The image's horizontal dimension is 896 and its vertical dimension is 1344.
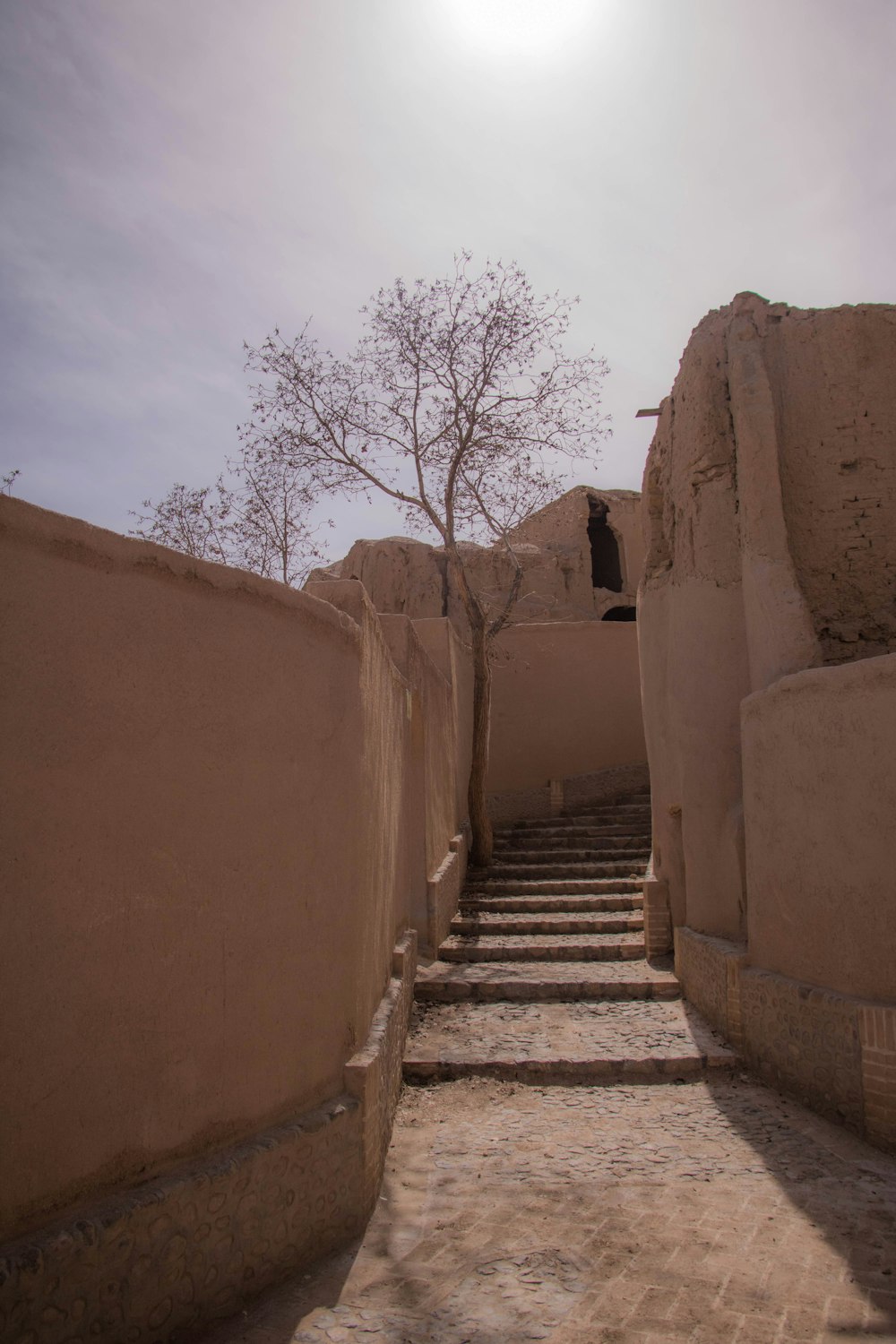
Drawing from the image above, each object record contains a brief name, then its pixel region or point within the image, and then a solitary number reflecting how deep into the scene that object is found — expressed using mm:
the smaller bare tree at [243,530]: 14406
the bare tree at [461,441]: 12305
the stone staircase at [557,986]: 6137
